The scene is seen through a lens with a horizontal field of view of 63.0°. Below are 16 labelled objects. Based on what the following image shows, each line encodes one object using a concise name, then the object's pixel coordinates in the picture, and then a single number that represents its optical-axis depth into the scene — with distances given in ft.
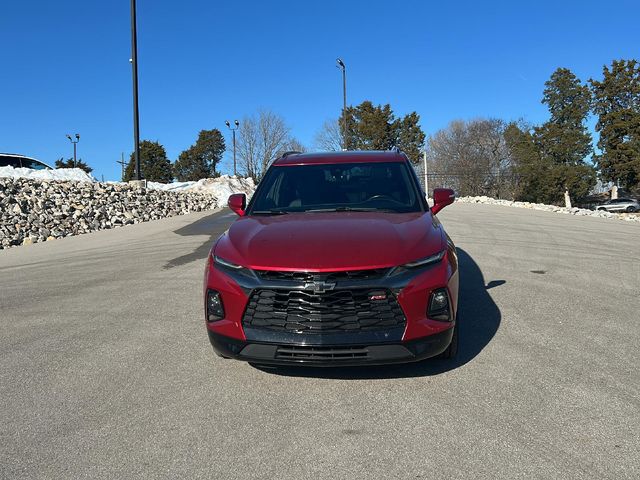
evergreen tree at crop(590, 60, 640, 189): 148.77
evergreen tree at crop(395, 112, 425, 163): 170.60
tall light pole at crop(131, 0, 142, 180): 71.61
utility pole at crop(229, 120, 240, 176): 159.72
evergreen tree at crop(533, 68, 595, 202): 160.04
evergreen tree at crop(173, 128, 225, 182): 212.84
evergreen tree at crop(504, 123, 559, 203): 161.38
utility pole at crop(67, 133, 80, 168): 179.93
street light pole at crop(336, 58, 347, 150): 127.24
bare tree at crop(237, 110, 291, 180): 170.30
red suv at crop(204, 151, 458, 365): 11.34
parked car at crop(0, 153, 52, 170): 83.97
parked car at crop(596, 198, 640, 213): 161.58
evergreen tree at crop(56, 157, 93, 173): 196.13
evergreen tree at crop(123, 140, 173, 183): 201.26
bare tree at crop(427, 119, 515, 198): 177.47
